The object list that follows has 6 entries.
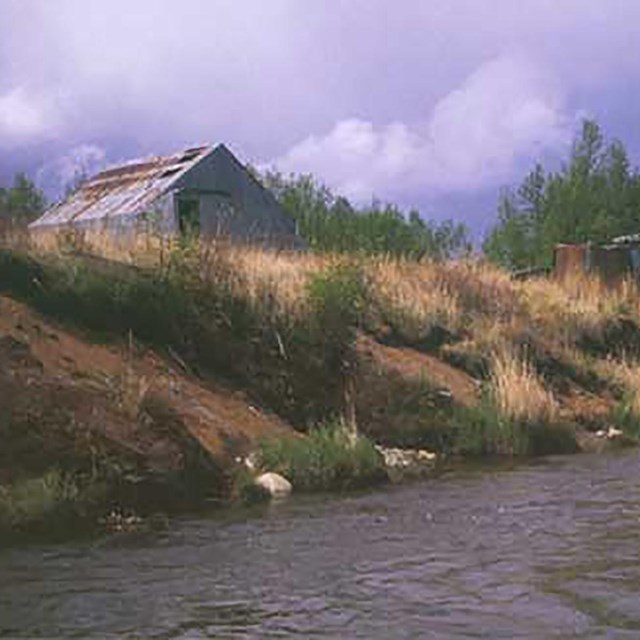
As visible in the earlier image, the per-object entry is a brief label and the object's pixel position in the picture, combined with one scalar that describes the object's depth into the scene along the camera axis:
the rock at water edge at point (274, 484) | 13.47
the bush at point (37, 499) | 11.12
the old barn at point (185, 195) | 34.88
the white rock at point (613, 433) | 19.89
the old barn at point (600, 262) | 32.59
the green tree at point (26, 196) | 46.69
